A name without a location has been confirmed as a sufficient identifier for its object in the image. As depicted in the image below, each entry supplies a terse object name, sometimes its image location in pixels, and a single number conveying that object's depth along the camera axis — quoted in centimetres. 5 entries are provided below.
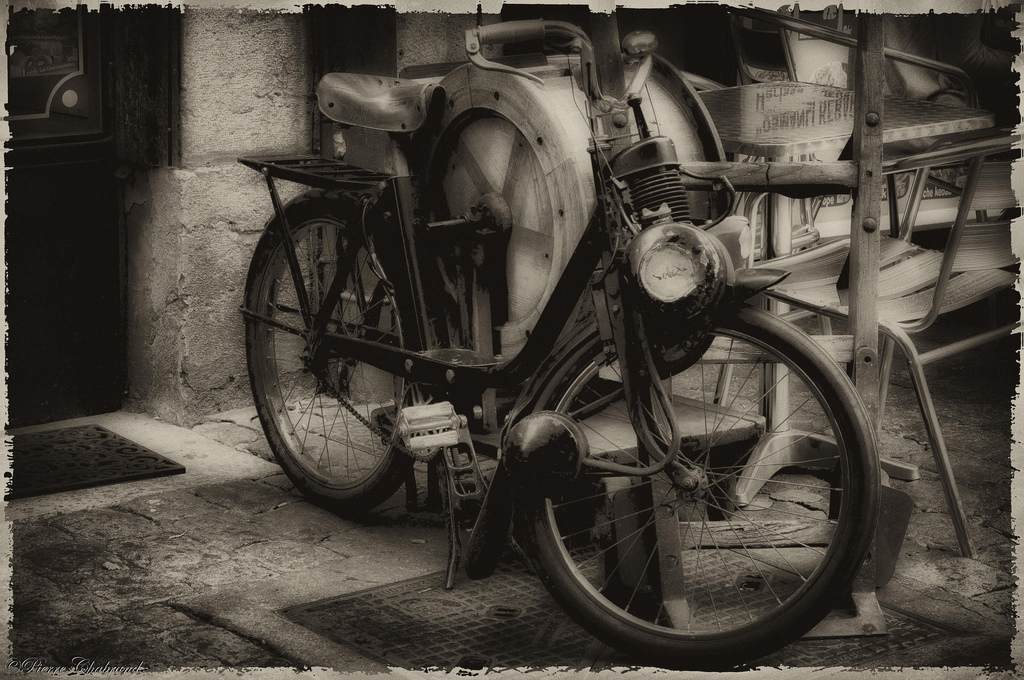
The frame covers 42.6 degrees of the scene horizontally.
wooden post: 347
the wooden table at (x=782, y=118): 445
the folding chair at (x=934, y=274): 395
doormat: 465
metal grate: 333
